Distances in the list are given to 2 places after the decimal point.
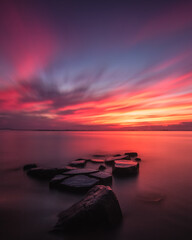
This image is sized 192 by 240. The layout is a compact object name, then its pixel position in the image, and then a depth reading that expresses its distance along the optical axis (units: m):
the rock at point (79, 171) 5.77
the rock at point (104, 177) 5.24
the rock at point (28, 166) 8.00
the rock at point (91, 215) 2.87
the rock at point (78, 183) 4.61
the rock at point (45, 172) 6.38
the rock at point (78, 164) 8.48
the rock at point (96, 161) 9.65
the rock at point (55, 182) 5.09
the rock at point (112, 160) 8.95
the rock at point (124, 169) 6.69
